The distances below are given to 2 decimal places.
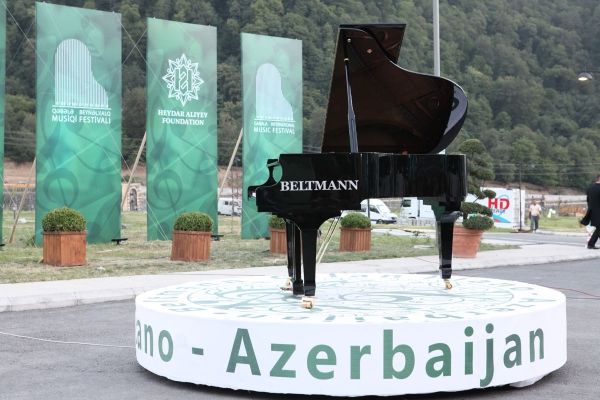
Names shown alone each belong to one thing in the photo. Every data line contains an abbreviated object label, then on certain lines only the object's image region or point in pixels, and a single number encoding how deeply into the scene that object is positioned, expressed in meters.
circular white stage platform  6.32
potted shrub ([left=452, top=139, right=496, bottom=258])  20.53
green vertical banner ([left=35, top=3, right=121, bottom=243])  22.36
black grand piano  7.97
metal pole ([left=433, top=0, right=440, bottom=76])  22.31
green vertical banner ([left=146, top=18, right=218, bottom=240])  24.39
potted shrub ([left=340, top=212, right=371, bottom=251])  22.38
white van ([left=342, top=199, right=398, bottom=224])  50.50
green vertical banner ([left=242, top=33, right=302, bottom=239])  26.11
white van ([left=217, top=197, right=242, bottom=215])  57.50
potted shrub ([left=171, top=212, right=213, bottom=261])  19.20
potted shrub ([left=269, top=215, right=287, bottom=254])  21.20
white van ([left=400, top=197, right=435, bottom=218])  51.34
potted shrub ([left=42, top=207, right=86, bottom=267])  17.64
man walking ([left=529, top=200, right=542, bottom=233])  39.66
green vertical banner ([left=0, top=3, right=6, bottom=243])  21.36
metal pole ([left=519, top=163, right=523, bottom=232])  40.12
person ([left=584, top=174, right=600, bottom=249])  22.75
